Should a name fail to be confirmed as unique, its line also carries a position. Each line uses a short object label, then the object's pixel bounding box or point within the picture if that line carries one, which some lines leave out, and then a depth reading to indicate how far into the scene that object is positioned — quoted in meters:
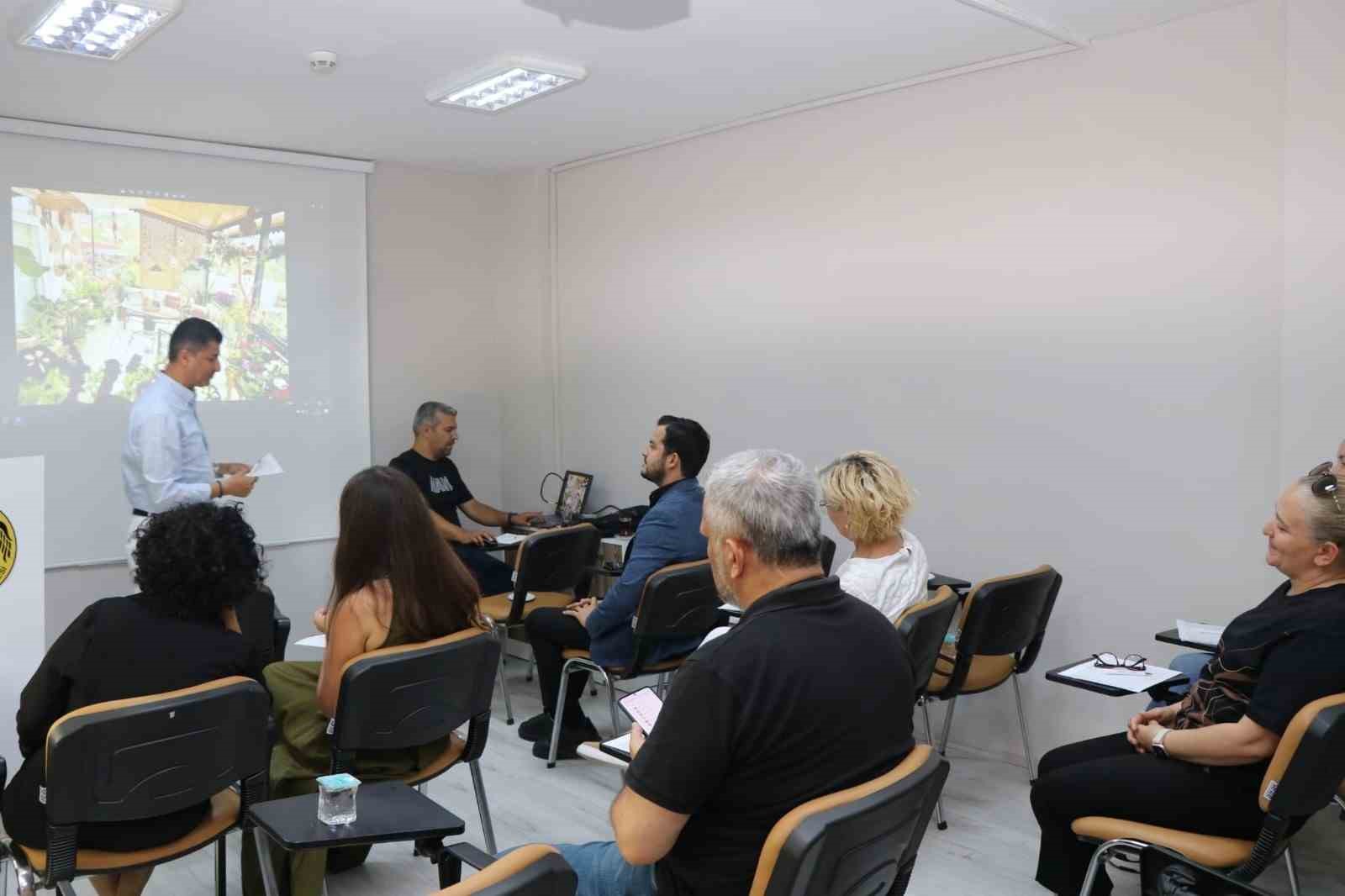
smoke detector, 3.95
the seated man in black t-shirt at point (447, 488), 5.45
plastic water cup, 1.95
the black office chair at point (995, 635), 3.47
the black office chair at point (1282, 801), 2.17
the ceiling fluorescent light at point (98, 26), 3.42
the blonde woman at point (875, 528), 3.16
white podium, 3.13
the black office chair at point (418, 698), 2.67
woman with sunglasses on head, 2.29
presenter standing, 4.43
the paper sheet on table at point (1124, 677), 2.76
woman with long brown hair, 2.84
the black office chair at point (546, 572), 4.59
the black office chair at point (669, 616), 3.87
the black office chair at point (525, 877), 1.33
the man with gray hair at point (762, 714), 1.64
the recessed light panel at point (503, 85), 4.12
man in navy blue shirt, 4.02
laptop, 5.87
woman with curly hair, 2.35
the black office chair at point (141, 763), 2.17
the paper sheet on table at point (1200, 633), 3.10
